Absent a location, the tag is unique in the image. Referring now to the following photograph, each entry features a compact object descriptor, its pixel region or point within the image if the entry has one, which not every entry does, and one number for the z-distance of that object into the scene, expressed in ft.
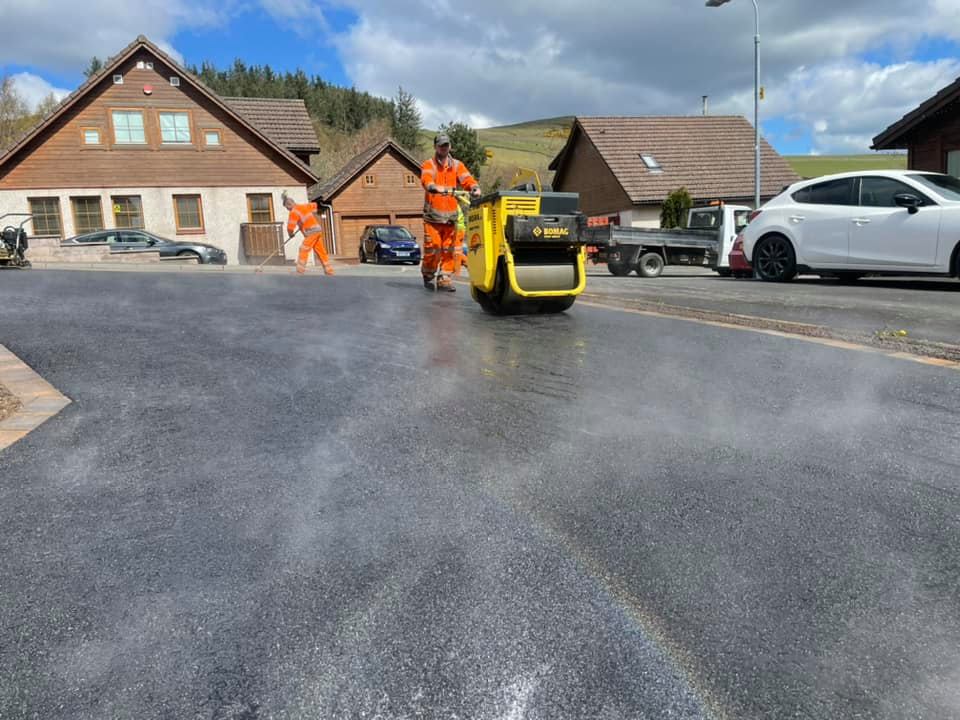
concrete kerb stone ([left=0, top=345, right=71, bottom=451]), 12.44
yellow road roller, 22.12
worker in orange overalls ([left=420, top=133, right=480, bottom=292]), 28.02
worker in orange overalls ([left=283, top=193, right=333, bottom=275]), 42.93
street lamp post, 72.59
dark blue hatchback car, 92.63
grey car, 75.10
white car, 31.17
